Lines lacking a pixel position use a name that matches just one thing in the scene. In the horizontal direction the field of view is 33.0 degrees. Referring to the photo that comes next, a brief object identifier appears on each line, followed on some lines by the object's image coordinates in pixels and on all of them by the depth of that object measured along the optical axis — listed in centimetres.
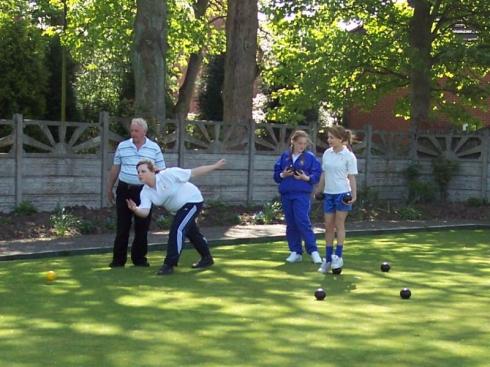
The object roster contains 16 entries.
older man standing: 999
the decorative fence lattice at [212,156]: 1434
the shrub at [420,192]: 2022
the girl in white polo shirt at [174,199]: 948
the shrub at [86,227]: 1338
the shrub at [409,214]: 1788
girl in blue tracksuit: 1050
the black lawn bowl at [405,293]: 813
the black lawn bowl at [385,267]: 1011
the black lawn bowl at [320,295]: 798
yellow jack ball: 901
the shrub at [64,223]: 1309
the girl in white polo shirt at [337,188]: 986
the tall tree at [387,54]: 2125
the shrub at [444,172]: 2053
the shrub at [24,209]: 1385
